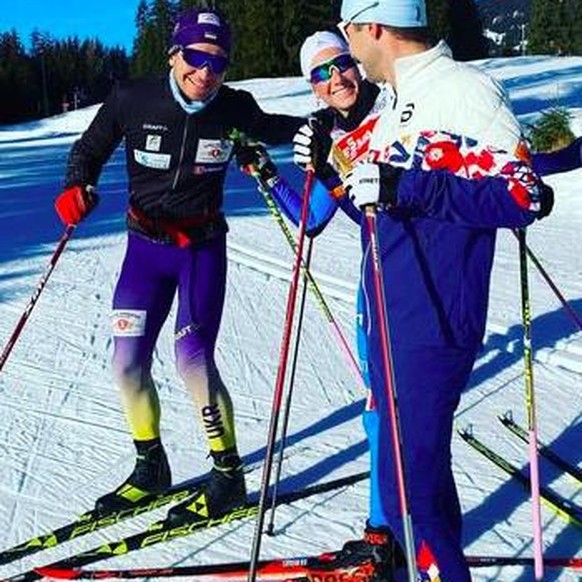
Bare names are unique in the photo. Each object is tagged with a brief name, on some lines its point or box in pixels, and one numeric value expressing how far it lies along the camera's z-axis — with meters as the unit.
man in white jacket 1.98
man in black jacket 3.35
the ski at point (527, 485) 3.36
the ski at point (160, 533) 3.05
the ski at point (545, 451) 3.79
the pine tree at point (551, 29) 64.12
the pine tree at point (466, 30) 52.94
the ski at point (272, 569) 2.92
